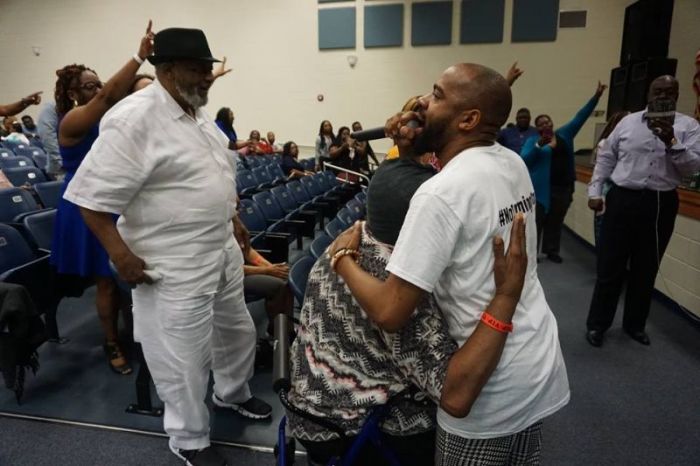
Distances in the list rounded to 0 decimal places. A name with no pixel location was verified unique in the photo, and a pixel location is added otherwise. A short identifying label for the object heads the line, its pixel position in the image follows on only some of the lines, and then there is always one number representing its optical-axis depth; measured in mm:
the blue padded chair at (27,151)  7120
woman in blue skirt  1959
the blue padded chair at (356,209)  3648
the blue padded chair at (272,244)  3127
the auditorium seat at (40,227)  2773
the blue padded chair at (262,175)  6555
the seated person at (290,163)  7805
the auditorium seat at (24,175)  4816
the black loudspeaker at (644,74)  6254
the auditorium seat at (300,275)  1788
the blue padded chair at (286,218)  3971
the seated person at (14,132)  7969
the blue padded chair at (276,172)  6901
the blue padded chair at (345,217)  3217
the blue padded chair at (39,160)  6844
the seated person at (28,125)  10430
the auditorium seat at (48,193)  3779
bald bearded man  779
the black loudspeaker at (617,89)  7027
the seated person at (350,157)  7141
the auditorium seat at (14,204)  3320
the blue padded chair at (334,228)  2817
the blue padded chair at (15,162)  5551
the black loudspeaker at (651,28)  6812
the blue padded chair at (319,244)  2326
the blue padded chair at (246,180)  5798
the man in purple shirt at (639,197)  2459
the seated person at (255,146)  8422
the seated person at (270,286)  2350
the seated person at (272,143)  9734
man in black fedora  1417
